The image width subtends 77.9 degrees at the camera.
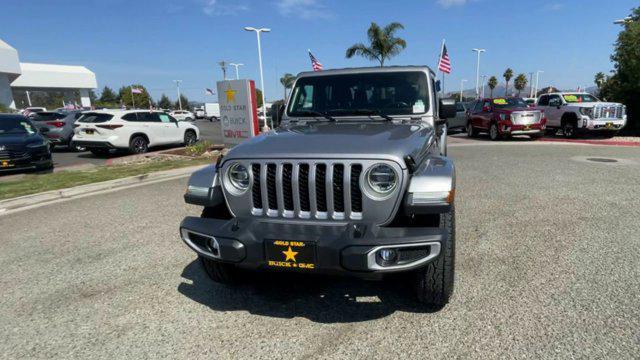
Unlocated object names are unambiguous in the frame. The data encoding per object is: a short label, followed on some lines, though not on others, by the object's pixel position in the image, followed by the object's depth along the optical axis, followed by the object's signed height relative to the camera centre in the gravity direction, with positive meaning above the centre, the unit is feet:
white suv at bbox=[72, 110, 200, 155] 43.37 -1.72
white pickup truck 47.62 -2.28
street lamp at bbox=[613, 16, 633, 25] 57.06 +10.55
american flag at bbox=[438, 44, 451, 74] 66.23 +6.41
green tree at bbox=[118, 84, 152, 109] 276.00 +11.47
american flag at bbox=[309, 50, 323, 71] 52.65 +5.90
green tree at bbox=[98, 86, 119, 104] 330.95 +16.84
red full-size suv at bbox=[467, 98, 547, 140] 49.16 -2.59
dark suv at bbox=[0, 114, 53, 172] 31.65 -2.12
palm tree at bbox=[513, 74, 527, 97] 269.44 +10.47
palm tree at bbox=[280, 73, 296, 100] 201.67 +14.78
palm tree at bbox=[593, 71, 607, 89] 62.42 +2.38
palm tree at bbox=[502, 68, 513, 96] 258.61 +15.19
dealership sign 39.34 +0.08
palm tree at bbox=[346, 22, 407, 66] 92.02 +13.72
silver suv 7.91 -2.19
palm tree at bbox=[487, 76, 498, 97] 273.95 +11.44
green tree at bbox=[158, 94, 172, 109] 358.35 +10.11
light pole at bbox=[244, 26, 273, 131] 102.78 +19.82
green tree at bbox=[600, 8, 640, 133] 51.55 +2.51
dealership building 151.64 +17.64
